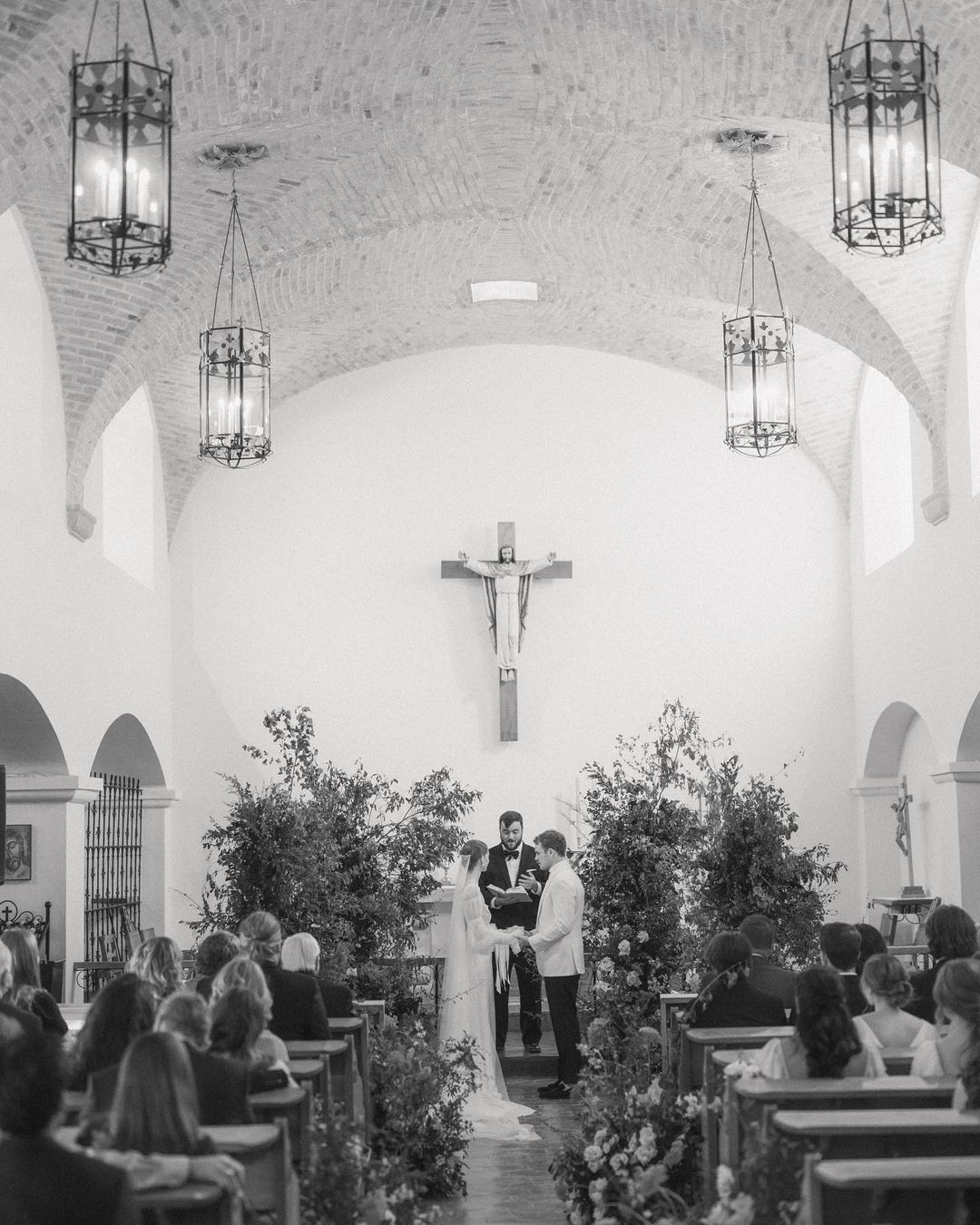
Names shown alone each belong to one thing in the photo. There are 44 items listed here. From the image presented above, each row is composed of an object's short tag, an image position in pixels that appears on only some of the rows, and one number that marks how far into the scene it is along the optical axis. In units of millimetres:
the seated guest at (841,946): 6918
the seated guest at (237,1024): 4895
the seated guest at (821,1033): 5023
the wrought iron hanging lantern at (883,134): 6176
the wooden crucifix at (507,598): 14930
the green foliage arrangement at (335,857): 9000
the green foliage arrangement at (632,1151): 5902
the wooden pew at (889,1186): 3891
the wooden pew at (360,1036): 7090
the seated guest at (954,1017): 5039
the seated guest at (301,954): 7004
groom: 9617
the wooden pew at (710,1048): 5863
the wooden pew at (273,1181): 4348
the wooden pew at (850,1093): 4707
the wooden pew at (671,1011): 7773
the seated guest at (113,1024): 4957
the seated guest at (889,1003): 5781
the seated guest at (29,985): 6398
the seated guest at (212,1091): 4430
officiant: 11000
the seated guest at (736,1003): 6566
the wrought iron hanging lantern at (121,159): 6152
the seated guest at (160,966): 6328
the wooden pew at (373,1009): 8172
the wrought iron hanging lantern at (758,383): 10406
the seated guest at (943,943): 6594
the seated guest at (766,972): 6926
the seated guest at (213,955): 6480
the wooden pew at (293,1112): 4914
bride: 9078
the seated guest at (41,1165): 3160
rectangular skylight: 14086
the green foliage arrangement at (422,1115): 7039
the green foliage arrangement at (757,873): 9062
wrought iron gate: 13680
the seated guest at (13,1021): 4895
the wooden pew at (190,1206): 3594
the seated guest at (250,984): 5477
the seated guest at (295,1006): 6438
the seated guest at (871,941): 7602
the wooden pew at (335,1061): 6070
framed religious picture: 11836
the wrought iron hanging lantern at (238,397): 10602
